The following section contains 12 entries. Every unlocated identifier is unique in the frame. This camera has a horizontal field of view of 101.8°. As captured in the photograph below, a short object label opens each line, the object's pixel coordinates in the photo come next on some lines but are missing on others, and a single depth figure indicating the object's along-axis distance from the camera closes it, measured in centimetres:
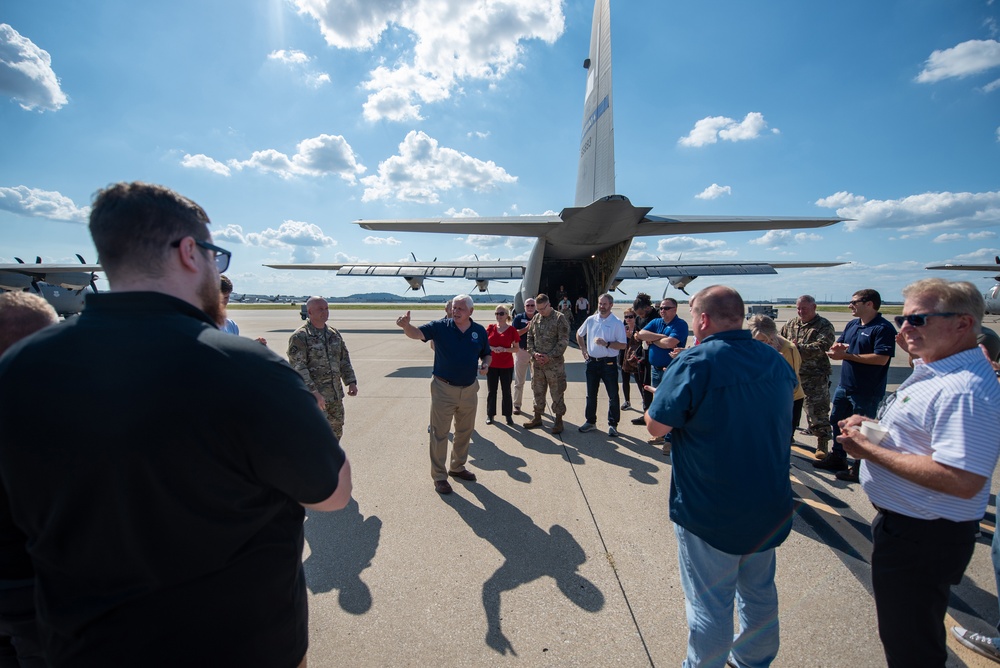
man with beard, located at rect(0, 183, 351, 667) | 98
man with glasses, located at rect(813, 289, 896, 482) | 432
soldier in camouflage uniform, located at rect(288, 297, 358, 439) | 420
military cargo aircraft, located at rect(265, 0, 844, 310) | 920
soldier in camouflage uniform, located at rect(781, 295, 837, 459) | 490
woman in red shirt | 617
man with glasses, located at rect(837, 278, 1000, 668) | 162
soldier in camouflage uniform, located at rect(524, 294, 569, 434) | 601
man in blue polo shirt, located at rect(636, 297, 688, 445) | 550
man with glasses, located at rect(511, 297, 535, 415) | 712
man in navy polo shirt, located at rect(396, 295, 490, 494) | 419
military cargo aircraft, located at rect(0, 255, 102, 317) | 1591
